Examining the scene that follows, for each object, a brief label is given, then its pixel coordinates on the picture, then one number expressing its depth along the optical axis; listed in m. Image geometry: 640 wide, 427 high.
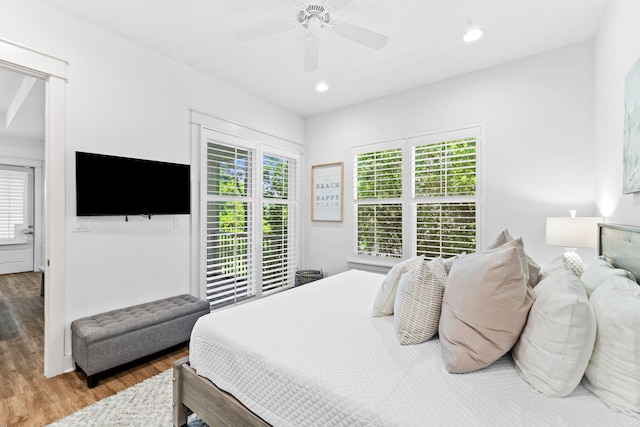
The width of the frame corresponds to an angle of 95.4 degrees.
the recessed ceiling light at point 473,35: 2.40
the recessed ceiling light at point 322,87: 3.41
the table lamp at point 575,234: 2.14
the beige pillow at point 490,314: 1.13
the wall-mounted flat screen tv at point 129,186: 2.32
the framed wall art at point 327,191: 4.13
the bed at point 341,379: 0.94
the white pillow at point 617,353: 0.88
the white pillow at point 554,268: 1.32
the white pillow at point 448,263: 1.71
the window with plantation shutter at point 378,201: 3.62
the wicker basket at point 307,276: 4.10
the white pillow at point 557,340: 0.97
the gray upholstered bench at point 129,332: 2.06
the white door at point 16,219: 5.33
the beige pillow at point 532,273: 1.44
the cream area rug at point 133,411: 1.73
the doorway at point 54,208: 2.17
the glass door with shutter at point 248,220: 3.30
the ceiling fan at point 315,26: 1.96
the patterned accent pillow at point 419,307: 1.40
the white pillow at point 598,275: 1.26
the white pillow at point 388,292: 1.74
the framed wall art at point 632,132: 1.51
